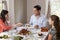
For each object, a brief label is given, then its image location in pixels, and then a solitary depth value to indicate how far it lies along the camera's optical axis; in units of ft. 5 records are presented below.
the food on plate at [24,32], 5.58
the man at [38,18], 7.35
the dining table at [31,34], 5.02
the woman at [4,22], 6.20
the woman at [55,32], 4.67
